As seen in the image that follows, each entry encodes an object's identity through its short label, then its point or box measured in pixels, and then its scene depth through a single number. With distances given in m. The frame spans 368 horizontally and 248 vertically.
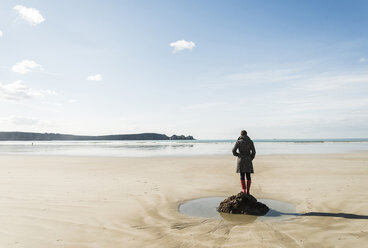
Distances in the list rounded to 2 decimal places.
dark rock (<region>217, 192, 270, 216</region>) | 7.22
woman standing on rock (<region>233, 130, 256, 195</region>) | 8.41
